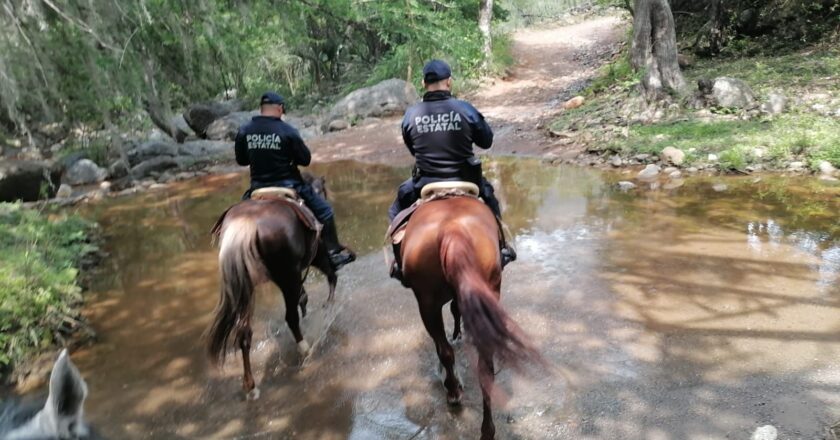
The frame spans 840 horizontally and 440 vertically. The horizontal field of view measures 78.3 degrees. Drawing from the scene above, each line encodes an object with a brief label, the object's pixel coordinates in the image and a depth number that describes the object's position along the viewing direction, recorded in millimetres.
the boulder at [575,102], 12477
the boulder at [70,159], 12484
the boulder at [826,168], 6746
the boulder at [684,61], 13109
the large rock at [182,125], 17531
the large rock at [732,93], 9281
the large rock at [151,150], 13412
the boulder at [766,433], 2900
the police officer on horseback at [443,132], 3736
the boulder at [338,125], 14950
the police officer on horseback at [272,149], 4598
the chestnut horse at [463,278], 2695
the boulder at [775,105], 8766
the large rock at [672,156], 8039
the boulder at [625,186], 7605
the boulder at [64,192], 11066
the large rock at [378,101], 15406
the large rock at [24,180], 10695
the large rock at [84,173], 12047
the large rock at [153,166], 11984
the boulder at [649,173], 7930
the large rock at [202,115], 17578
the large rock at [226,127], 15969
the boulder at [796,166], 7043
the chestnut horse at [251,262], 3740
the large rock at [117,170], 12242
